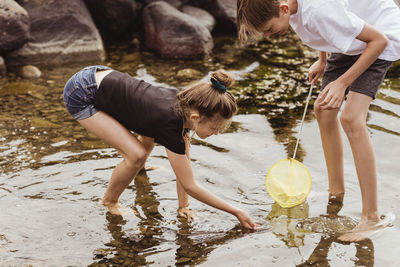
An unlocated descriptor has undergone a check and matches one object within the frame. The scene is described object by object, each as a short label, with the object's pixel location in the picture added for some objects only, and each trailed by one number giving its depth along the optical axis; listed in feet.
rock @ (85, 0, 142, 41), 23.43
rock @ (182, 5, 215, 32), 24.99
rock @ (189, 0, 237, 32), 25.77
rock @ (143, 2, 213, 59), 21.56
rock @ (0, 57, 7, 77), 18.88
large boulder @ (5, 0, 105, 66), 20.56
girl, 8.73
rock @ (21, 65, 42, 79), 18.78
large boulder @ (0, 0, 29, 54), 18.70
